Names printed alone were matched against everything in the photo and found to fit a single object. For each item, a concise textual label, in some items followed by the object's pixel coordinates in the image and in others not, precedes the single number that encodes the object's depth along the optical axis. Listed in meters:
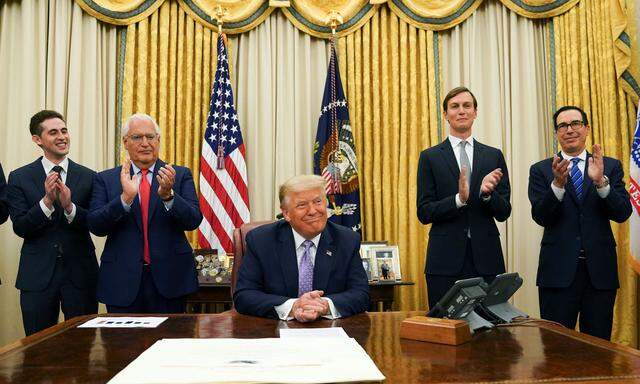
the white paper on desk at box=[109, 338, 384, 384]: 1.15
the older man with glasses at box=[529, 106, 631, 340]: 3.35
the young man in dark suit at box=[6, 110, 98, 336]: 3.23
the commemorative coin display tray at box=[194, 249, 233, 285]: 4.24
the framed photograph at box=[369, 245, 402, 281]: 4.39
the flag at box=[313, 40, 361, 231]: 4.89
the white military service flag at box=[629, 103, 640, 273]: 3.99
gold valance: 5.04
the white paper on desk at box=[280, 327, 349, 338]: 1.71
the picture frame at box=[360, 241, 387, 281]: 4.38
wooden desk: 1.25
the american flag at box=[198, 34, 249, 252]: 4.83
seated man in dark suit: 2.37
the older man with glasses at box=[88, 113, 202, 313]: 2.93
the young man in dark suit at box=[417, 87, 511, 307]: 3.27
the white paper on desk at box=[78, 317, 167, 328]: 1.89
